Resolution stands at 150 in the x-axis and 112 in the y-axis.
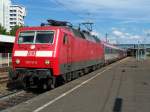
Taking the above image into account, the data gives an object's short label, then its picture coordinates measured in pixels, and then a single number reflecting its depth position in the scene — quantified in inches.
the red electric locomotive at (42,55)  695.1
